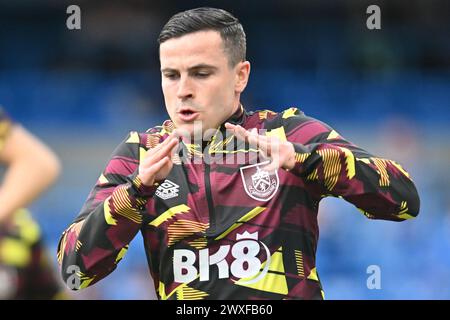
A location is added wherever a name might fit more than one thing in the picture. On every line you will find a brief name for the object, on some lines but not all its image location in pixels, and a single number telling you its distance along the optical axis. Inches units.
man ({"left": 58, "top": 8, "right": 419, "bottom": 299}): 264.2
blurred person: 405.4
